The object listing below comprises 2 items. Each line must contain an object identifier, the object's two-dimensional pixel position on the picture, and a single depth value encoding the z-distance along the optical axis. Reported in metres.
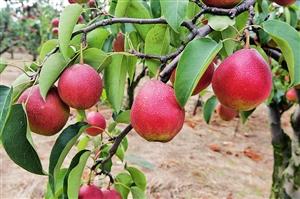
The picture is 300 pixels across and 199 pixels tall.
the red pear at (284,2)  0.87
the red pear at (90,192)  0.81
